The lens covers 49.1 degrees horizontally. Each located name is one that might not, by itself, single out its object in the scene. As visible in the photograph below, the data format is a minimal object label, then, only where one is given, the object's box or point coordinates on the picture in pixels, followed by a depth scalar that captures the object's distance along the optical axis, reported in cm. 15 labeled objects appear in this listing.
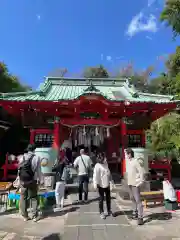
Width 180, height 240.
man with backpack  515
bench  652
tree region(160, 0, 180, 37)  1084
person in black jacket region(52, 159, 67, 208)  604
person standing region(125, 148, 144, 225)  495
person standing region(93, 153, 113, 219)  518
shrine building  949
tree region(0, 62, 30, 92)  1460
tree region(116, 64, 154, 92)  3530
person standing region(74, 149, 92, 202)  659
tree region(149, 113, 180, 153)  1065
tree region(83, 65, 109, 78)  3503
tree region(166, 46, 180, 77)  1304
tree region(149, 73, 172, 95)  2405
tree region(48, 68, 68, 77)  3721
